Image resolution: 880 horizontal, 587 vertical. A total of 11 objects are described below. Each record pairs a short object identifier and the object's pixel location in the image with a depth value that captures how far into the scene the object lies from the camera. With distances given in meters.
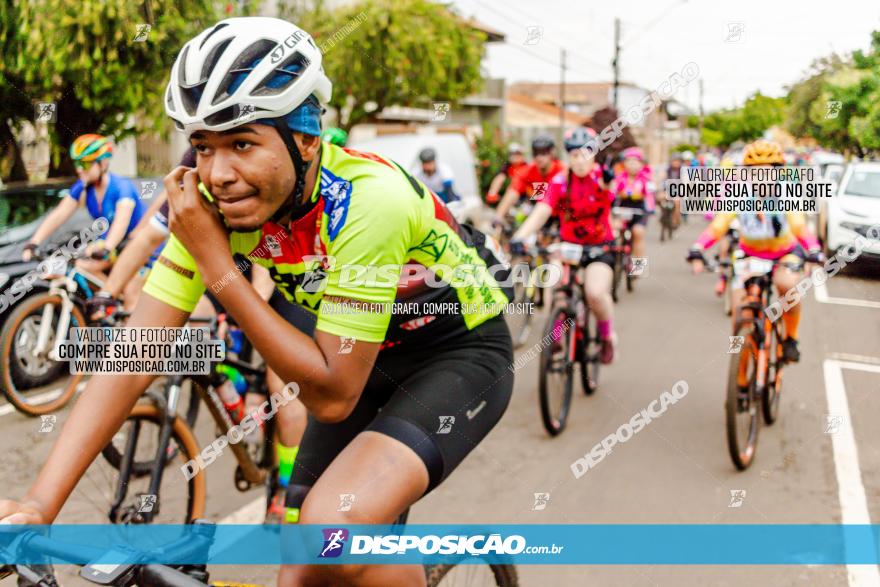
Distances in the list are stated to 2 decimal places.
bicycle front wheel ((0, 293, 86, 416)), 5.97
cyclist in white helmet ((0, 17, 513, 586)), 1.82
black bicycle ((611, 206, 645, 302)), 11.04
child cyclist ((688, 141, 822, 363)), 5.57
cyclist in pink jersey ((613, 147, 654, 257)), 11.30
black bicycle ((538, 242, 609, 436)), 5.80
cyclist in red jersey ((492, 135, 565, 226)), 9.09
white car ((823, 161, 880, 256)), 12.97
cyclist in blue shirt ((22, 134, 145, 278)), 6.39
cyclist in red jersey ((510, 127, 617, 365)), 6.32
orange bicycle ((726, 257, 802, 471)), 5.05
